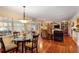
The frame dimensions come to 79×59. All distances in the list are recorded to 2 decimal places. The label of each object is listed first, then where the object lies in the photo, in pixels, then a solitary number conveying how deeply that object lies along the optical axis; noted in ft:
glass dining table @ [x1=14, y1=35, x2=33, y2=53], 4.17
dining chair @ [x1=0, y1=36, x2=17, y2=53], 4.07
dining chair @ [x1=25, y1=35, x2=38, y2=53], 4.19
